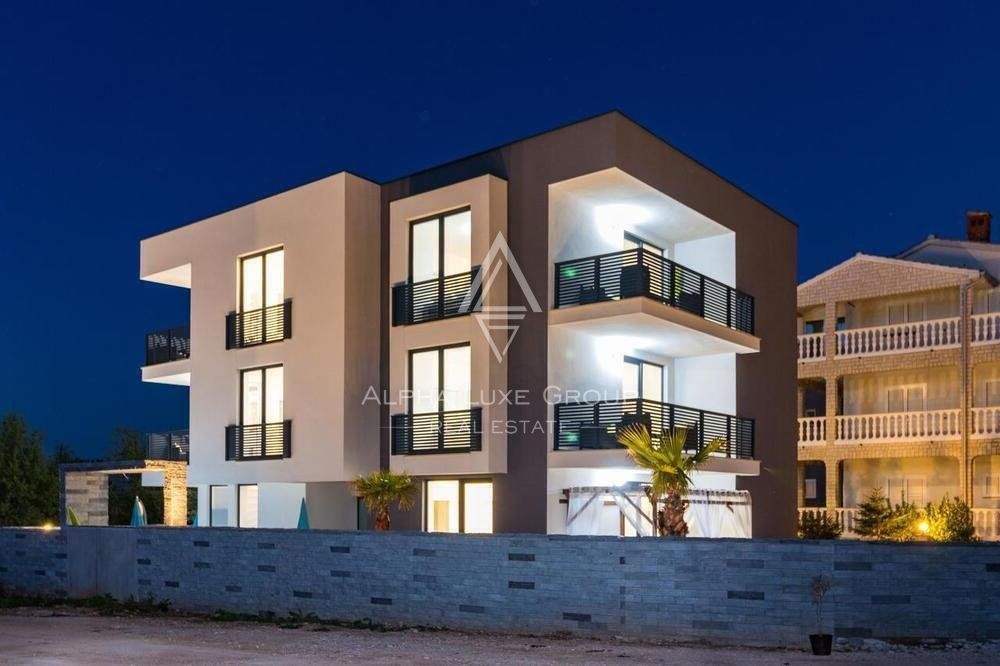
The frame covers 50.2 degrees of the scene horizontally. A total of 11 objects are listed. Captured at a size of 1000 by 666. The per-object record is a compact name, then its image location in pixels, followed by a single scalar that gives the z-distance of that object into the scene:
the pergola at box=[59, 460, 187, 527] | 28.70
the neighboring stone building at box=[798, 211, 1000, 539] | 32.56
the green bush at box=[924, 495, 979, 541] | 28.34
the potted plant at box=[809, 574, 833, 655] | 13.40
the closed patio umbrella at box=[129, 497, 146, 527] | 27.08
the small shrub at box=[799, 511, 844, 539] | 30.78
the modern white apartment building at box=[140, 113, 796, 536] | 22.14
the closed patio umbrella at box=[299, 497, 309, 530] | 23.65
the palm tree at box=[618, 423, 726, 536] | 18.09
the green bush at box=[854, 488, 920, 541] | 30.09
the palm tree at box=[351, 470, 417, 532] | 22.41
